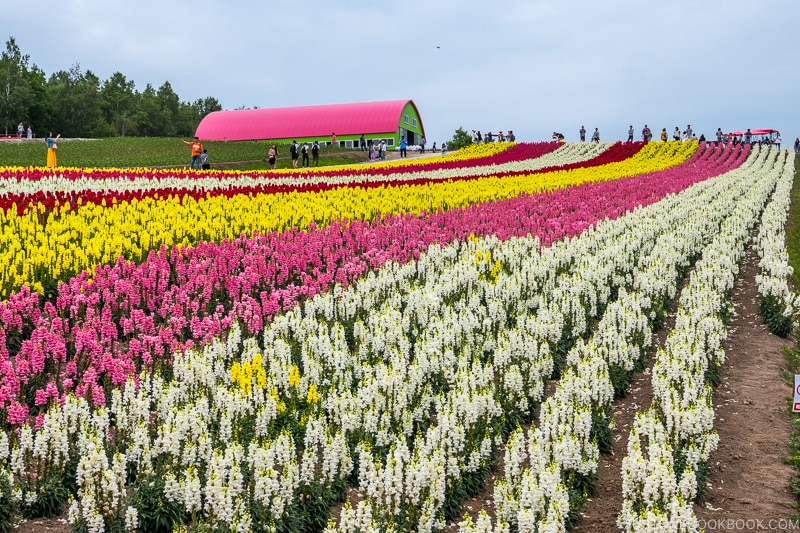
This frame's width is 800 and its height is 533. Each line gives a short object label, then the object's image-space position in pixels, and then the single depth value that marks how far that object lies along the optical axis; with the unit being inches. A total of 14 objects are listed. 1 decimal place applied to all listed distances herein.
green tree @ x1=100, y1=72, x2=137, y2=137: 4229.8
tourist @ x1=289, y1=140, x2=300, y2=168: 1752.0
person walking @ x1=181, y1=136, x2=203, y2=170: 1262.3
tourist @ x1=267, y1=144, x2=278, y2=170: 1631.4
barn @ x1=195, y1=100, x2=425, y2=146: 2901.1
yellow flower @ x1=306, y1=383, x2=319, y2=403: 272.5
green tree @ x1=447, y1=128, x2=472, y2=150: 3002.0
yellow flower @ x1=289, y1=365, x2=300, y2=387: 290.7
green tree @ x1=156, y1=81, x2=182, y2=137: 4532.5
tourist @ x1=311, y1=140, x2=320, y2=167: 1780.3
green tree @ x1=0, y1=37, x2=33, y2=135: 3174.2
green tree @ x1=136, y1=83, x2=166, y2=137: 4441.4
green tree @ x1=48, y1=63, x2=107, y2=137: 3563.0
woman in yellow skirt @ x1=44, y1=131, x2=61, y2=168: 1209.1
